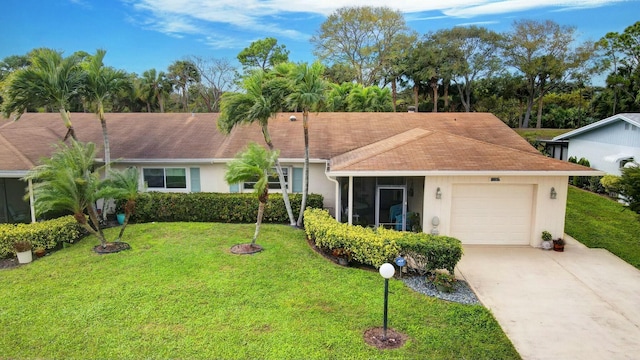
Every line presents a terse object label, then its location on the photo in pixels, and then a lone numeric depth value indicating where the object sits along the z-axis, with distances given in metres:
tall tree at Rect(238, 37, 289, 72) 52.34
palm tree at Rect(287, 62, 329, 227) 12.32
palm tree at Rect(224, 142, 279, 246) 11.12
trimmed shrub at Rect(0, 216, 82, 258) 11.47
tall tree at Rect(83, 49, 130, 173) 14.06
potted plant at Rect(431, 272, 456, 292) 9.09
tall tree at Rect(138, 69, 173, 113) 34.46
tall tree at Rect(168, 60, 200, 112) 43.97
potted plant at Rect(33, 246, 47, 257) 11.63
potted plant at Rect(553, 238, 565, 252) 12.03
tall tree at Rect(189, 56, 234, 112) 46.53
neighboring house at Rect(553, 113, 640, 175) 18.80
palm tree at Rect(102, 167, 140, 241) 11.84
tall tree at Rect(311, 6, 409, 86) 48.09
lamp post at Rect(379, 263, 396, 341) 6.89
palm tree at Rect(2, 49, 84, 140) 13.17
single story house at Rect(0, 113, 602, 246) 12.24
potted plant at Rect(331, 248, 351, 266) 10.62
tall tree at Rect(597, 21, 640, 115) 36.06
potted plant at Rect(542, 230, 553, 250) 12.12
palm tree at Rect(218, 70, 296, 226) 12.74
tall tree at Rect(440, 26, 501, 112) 45.28
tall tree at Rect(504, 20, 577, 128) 42.47
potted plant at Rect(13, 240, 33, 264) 11.16
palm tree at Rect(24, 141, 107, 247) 10.91
